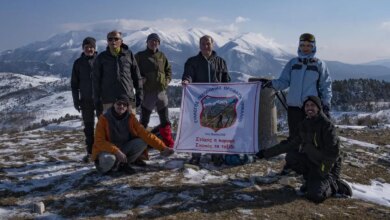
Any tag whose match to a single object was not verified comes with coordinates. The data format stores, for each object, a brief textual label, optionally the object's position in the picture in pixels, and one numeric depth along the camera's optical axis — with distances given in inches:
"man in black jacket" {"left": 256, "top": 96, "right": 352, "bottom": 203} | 270.1
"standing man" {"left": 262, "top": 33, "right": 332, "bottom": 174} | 297.1
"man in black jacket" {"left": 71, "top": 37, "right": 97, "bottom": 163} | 366.9
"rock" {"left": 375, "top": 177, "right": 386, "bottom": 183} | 336.6
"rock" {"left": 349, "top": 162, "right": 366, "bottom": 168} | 372.1
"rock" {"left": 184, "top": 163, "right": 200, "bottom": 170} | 335.3
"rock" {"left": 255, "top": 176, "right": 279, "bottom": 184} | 307.1
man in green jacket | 364.5
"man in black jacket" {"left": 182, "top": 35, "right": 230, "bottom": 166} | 341.2
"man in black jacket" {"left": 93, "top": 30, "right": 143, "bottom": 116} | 325.4
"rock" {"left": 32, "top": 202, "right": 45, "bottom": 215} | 253.4
